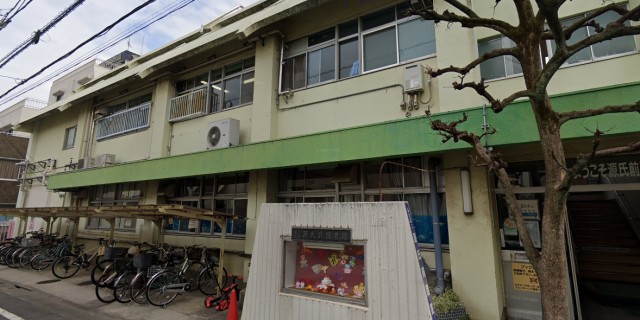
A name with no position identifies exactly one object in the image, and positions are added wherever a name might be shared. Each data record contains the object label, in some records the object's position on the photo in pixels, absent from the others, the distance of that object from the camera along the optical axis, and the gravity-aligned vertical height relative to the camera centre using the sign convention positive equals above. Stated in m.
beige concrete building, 5.92 +1.83
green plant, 5.57 -1.36
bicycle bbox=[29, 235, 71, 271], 11.92 -1.21
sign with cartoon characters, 4.59 -0.68
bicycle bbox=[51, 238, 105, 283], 10.66 -1.36
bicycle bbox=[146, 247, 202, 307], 7.66 -1.49
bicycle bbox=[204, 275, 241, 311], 7.20 -1.69
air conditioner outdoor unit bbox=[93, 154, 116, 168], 13.72 +2.58
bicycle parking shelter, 7.89 +0.28
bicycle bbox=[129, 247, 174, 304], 7.78 -1.41
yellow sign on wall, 6.06 -0.97
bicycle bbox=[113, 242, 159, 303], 7.84 -1.27
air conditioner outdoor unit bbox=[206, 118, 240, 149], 9.68 +2.62
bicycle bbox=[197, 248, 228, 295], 8.62 -1.43
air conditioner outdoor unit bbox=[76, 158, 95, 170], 14.34 +2.56
